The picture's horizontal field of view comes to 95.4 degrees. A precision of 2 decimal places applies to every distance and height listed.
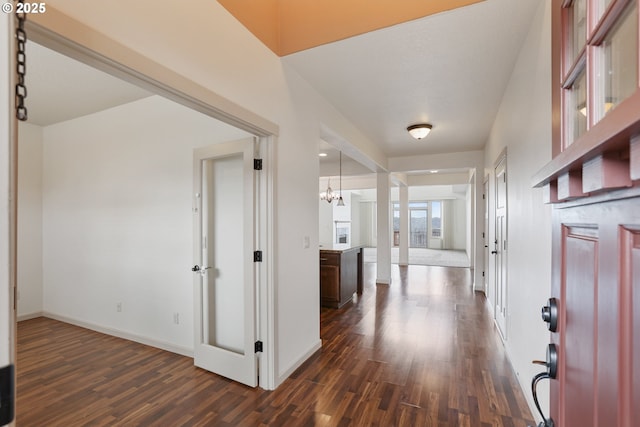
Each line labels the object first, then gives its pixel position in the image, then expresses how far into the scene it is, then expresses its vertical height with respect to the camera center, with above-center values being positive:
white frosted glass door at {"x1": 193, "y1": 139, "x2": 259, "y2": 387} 2.71 -0.44
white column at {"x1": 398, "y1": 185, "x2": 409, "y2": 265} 9.17 -0.58
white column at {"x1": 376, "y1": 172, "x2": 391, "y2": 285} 6.55 -0.44
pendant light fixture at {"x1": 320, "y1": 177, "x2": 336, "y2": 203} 7.71 +0.43
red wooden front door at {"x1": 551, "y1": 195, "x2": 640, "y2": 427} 0.50 -0.22
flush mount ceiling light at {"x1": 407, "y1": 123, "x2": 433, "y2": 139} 4.16 +1.18
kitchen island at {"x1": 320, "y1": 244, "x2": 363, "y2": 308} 4.70 -1.06
